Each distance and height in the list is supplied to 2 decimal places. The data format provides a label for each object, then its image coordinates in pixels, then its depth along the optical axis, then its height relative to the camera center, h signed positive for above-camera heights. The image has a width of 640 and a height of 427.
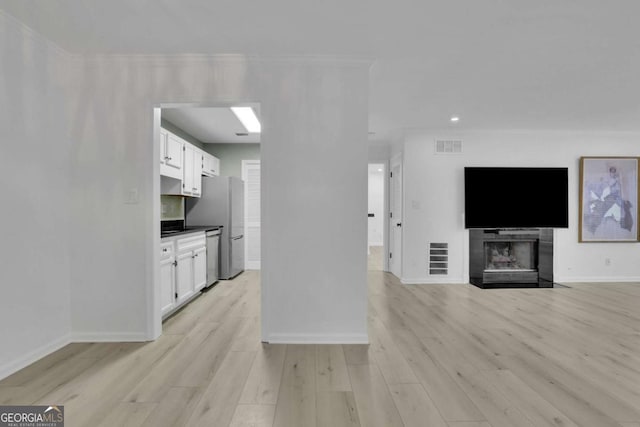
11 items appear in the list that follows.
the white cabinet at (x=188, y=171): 4.55 +0.58
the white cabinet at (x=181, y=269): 3.38 -0.71
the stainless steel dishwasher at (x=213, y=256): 4.77 -0.71
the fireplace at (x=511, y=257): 5.28 -0.79
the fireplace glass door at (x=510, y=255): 5.42 -0.76
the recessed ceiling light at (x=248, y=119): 4.22 +1.32
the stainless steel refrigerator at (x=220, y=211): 5.29 -0.01
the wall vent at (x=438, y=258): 5.32 -0.79
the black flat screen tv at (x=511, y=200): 5.23 +0.17
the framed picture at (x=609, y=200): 5.36 +0.18
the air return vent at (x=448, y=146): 5.31 +1.08
